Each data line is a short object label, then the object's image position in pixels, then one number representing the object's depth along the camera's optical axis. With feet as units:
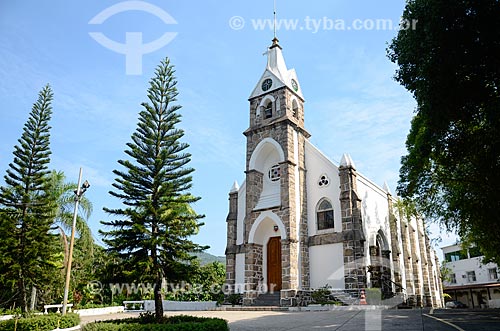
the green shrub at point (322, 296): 52.65
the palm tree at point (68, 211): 59.06
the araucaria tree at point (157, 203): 34.81
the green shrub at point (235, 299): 59.08
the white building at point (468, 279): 106.06
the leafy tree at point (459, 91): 24.84
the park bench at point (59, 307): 49.14
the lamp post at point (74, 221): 38.50
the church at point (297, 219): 56.03
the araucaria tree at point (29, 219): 43.86
